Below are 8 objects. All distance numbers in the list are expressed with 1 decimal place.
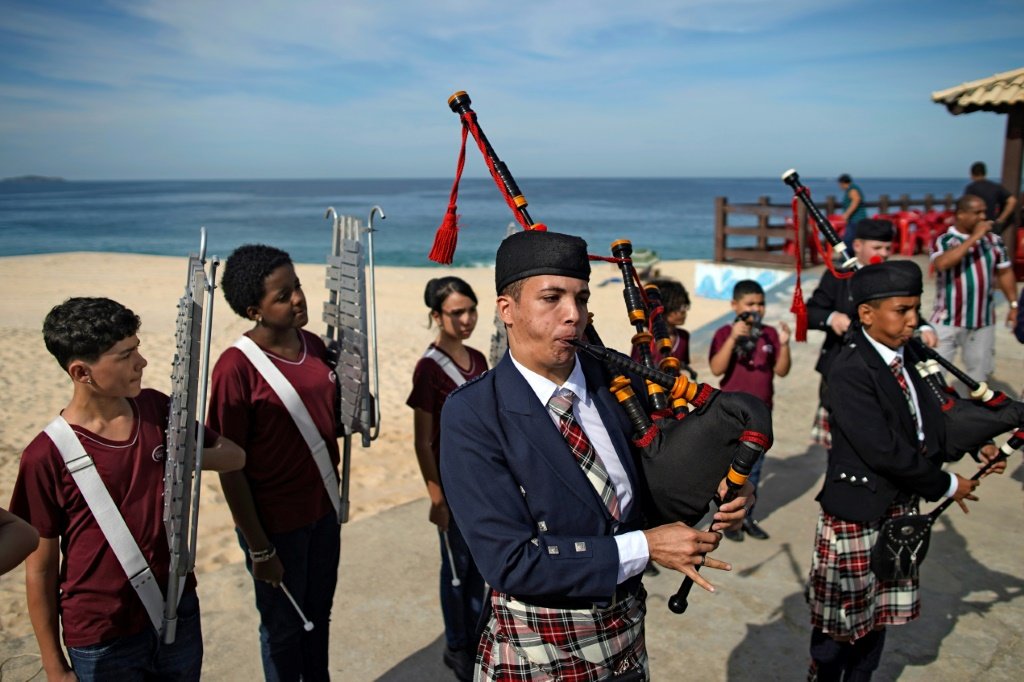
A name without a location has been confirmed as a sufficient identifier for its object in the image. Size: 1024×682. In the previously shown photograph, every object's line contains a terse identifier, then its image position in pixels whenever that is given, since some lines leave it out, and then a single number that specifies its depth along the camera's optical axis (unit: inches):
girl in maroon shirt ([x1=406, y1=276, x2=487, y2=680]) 137.9
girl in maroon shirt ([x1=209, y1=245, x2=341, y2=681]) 111.3
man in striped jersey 231.8
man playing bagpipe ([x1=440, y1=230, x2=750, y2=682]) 70.3
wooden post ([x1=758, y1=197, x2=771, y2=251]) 679.7
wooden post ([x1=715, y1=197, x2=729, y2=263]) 684.1
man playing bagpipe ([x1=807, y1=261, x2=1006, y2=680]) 111.8
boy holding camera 189.8
